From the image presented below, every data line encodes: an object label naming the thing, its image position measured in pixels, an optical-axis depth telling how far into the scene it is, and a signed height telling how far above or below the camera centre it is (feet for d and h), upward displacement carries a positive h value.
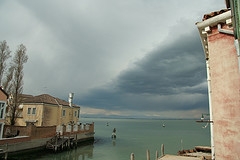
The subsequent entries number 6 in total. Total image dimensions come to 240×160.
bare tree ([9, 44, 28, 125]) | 97.25 +11.93
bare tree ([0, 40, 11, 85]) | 97.43 +26.56
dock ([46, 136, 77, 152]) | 89.92 -16.42
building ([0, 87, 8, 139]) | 75.56 +1.49
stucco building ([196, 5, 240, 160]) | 23.49 +3.62
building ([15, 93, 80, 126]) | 107.65 -1.06
